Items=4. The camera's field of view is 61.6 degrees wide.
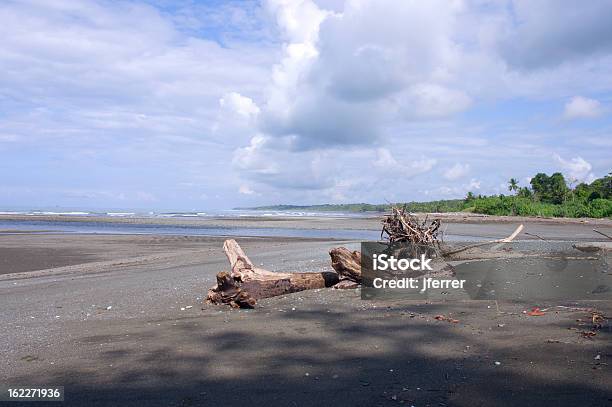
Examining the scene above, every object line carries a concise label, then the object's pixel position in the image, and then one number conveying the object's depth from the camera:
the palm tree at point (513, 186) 84.84
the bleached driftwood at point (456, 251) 12.70
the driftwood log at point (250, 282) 9.19
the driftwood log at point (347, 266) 10.44
